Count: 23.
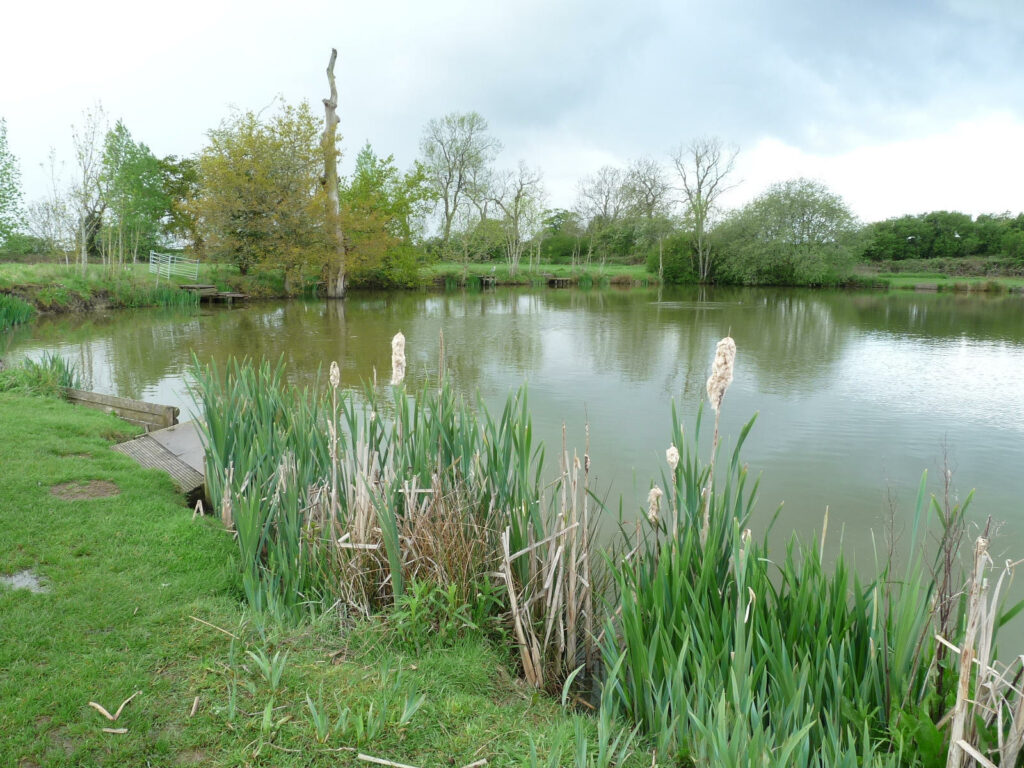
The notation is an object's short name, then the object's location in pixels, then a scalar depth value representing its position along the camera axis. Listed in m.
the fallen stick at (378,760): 1.99
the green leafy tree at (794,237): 37.31
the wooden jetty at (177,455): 4.93
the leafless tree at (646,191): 44.25
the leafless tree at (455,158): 38.78
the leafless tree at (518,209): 41.72
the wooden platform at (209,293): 22.69
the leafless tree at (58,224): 20.58
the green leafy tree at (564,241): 50.41
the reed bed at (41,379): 7.14
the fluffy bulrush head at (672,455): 2.30
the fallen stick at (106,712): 2.21
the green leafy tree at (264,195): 23.59
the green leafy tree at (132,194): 21.27
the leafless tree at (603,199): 48.73
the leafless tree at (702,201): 41.53
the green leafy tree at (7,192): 17.78
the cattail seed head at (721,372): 2.28
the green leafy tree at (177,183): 33.91
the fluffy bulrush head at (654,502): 2.54
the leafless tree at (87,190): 19.44
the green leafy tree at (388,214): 29.20
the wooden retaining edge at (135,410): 6.27
